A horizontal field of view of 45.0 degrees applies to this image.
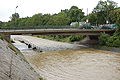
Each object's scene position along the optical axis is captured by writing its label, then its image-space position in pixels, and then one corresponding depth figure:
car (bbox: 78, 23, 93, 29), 48.15
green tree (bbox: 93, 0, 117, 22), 54.79
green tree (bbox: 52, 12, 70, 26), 71.48
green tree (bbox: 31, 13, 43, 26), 85.91
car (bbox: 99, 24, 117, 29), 45.39
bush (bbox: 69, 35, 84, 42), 49.59
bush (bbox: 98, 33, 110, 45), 40.23
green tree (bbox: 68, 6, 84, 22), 81.26
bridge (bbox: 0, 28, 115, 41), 34.27
